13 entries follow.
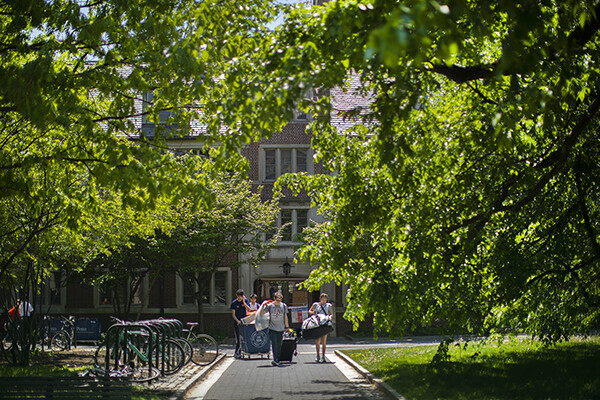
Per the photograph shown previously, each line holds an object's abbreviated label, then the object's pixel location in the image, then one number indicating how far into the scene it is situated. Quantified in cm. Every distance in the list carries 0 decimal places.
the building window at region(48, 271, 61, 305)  3531
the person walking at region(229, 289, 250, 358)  1994
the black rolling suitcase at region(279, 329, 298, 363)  1792
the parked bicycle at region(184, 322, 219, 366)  1792
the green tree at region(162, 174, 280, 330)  2991
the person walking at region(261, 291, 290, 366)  1778
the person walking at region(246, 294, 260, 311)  2177
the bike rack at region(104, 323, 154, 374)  1227
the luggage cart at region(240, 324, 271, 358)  1961
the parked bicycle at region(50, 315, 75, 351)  2341
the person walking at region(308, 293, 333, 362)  1869
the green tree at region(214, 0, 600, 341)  661
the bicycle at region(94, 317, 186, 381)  1262
